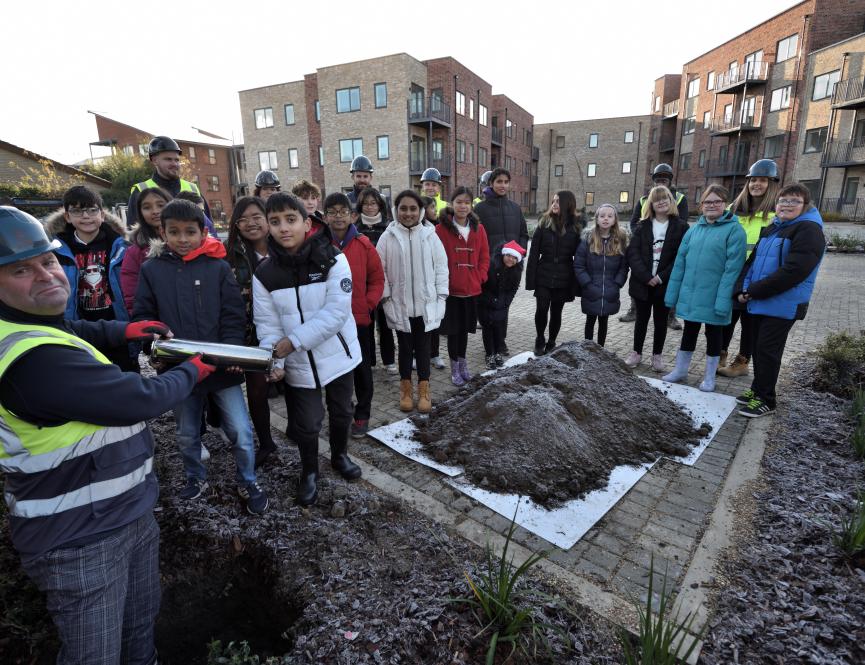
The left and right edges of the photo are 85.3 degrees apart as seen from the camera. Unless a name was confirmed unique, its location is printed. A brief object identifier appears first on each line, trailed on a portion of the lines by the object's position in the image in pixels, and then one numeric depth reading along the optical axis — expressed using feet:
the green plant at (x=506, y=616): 6.79
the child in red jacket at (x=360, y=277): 13.79
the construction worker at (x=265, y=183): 19.29
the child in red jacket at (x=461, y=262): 17.70
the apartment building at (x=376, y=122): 98.78
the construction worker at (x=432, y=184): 23.75
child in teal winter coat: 15.66
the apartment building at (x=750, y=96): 87.61
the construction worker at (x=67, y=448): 5.02
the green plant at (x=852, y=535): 8.34
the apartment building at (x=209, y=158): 140.67
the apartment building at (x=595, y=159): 158.20
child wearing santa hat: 19.67
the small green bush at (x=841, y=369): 16.49
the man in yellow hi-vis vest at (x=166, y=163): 15.39
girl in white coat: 15.40
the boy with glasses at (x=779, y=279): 13.83
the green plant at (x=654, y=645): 5.98
